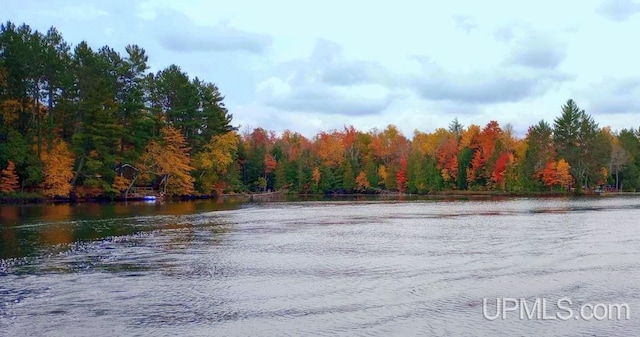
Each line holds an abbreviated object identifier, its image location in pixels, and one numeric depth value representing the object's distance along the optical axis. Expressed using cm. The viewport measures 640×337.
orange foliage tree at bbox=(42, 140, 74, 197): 6131
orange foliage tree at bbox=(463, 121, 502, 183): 10469
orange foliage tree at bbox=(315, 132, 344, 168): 11694
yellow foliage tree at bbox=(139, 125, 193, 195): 7425
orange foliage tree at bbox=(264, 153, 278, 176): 11419
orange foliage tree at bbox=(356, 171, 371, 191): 11550
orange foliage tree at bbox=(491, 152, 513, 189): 10088
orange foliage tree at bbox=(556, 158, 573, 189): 9425
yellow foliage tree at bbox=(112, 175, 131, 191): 6831
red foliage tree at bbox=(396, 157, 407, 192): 11656
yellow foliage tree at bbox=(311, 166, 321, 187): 11249
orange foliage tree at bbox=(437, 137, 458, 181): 10914
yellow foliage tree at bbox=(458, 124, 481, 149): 10978
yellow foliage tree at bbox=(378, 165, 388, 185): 11788
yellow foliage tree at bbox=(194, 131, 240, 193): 8138
